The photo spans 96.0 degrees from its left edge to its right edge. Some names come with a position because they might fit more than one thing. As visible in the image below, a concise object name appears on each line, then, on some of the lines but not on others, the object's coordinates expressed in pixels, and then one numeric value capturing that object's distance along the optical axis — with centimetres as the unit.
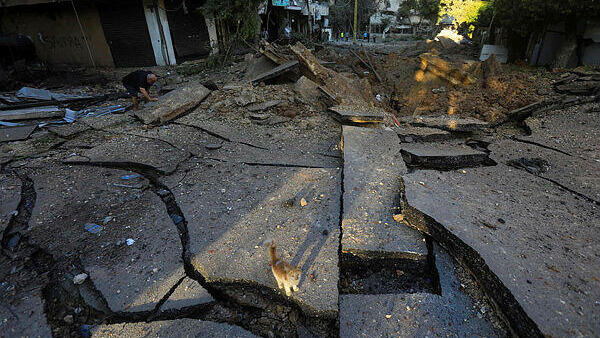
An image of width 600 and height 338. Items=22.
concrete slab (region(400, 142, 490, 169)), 293
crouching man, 550
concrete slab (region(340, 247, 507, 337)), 141
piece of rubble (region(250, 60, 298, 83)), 612
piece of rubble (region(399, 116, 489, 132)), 388
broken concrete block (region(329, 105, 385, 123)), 418
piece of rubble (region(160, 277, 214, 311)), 161
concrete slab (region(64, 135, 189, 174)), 340
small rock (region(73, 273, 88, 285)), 180
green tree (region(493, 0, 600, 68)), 610
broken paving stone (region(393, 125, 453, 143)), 369
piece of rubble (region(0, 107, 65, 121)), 514
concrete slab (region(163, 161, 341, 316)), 172
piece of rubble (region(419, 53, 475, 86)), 613
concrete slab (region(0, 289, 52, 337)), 150
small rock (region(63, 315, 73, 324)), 158
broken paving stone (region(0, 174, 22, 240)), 240
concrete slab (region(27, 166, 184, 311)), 175
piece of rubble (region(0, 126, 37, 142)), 437
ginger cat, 164
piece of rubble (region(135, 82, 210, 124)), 483
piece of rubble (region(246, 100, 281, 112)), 503
